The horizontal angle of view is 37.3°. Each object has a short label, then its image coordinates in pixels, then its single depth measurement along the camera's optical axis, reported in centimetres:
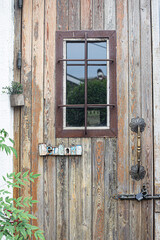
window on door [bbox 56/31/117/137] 196
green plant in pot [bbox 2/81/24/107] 192
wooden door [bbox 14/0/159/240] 195
